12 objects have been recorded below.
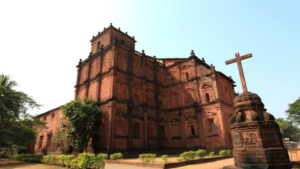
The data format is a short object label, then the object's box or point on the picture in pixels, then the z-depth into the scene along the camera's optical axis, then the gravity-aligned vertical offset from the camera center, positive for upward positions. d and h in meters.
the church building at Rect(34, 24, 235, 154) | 21.36 +5.29
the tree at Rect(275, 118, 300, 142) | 69.12 +0.22
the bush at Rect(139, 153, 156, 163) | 12.28 -1.48
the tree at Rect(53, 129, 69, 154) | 22.17 +0.05
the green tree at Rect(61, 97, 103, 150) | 18.44 +1.89
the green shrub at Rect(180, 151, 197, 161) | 13.30 -1.56
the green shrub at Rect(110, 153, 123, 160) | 15.47 -1.62
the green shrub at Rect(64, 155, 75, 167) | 11.63 -1.32
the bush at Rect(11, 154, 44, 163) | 17.37 -1.65
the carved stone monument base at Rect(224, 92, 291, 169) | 6.61 -0.23
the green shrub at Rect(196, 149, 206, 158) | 14.36 -1.56
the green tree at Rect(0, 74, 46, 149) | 16.14 +2.57
